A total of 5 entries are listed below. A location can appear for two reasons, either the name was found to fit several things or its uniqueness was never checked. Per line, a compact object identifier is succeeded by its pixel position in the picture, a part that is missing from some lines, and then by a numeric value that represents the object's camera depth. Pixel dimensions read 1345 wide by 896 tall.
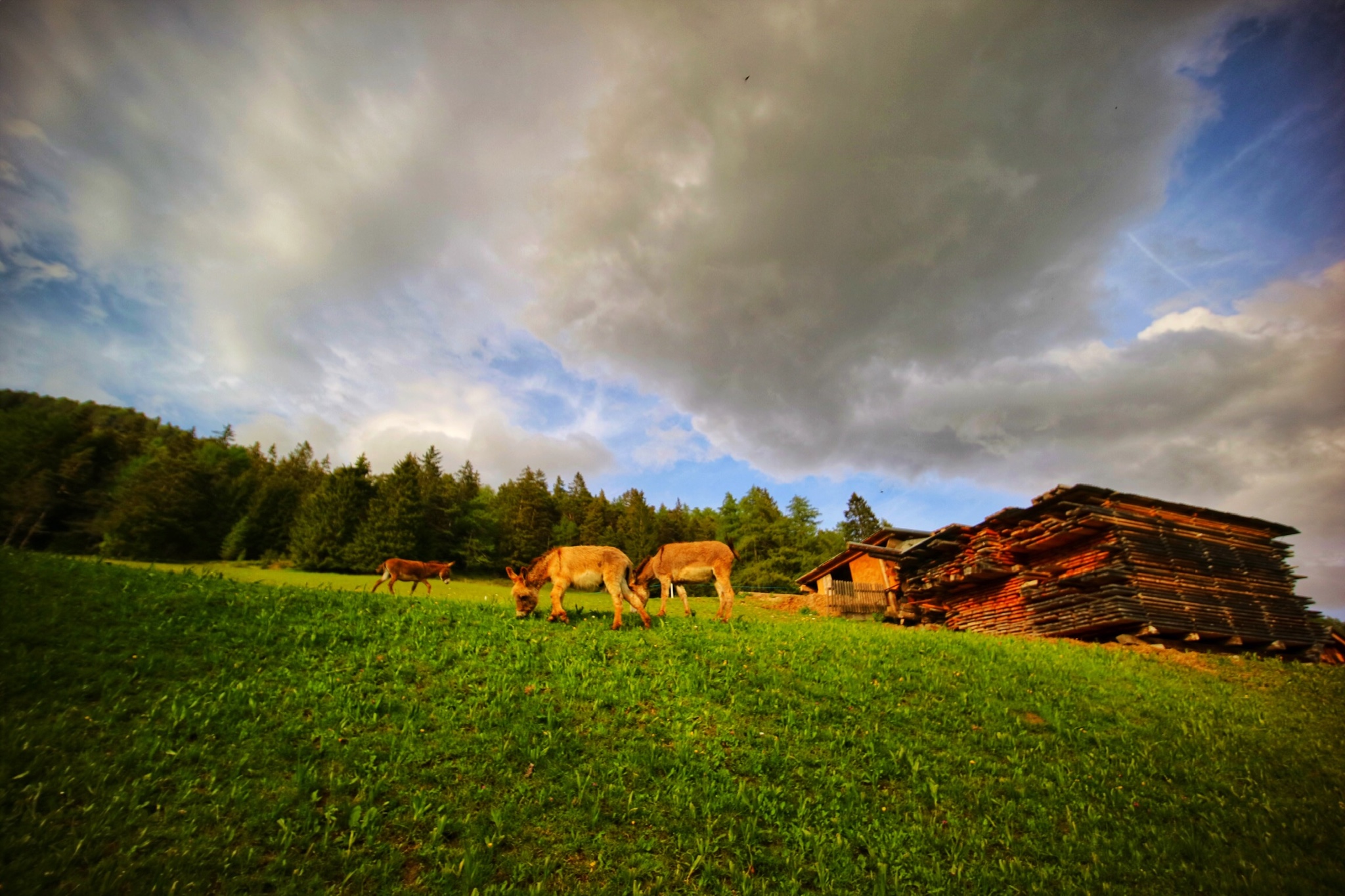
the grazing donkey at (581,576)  13.70
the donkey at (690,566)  18.14
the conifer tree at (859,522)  113.62
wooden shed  39.00
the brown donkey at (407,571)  25.77
